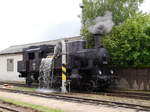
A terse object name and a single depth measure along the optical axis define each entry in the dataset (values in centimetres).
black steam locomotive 1492
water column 1527
